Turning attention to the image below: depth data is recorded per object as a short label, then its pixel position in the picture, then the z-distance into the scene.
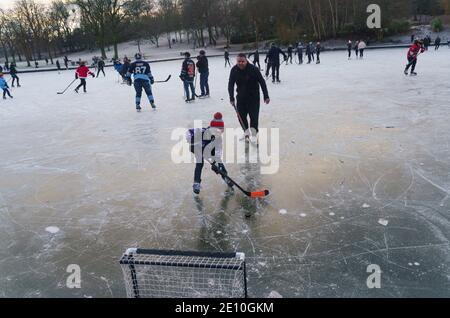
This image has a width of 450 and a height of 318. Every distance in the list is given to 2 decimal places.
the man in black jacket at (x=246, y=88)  6.24
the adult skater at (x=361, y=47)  22.92
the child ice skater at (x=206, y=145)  4.29
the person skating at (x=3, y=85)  14.67
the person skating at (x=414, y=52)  12.27
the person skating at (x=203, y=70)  11.12
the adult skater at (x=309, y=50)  22.68
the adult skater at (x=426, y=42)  25.69
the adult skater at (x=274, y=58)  13.07
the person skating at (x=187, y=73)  10.31
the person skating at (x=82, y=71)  14.30
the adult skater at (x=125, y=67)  14.75
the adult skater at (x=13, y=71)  19.46
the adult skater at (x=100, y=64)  22.80
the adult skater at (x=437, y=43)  26.21
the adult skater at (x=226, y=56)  23.65
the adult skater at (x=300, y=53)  21.84
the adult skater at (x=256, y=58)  18.01
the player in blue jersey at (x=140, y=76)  9.68
